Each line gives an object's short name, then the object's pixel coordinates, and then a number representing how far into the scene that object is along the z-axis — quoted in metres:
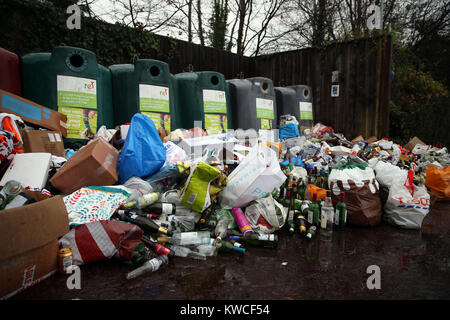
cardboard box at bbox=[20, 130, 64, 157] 2.58
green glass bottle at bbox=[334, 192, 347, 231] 2.38
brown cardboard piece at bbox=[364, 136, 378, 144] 5.51
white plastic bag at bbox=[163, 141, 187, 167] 2.77
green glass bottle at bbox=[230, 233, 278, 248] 1.98
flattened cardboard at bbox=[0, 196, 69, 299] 1.23
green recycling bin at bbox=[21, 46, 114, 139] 3.32
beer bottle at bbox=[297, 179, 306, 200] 2.73
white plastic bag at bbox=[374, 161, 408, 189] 2.61
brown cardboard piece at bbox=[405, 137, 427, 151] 5.27
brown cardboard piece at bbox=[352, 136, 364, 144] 5.24
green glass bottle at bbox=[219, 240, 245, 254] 1.87
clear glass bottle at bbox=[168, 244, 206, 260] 1.80
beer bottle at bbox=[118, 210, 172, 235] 1.94
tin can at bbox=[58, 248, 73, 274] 1.50
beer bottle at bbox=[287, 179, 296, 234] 2.30
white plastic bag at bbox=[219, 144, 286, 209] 2.25
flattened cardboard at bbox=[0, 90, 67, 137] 2.66
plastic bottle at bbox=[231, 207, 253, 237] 2.08
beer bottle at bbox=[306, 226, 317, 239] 2.15
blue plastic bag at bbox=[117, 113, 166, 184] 2.47
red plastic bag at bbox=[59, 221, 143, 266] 1.61
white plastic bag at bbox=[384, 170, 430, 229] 2.42
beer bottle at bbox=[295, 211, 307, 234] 2.25
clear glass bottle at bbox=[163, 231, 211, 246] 1.89
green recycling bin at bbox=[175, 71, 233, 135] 4.45
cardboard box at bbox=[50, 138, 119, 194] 2.28
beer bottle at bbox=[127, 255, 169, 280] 1.53
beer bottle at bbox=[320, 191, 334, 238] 2.30
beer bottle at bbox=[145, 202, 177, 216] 2.10
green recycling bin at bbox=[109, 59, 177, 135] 3.90
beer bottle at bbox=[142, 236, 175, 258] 1.75
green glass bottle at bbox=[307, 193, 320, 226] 2.37
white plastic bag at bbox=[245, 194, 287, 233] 2.22
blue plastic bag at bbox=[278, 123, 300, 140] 4.90
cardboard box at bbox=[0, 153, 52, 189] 2.14
